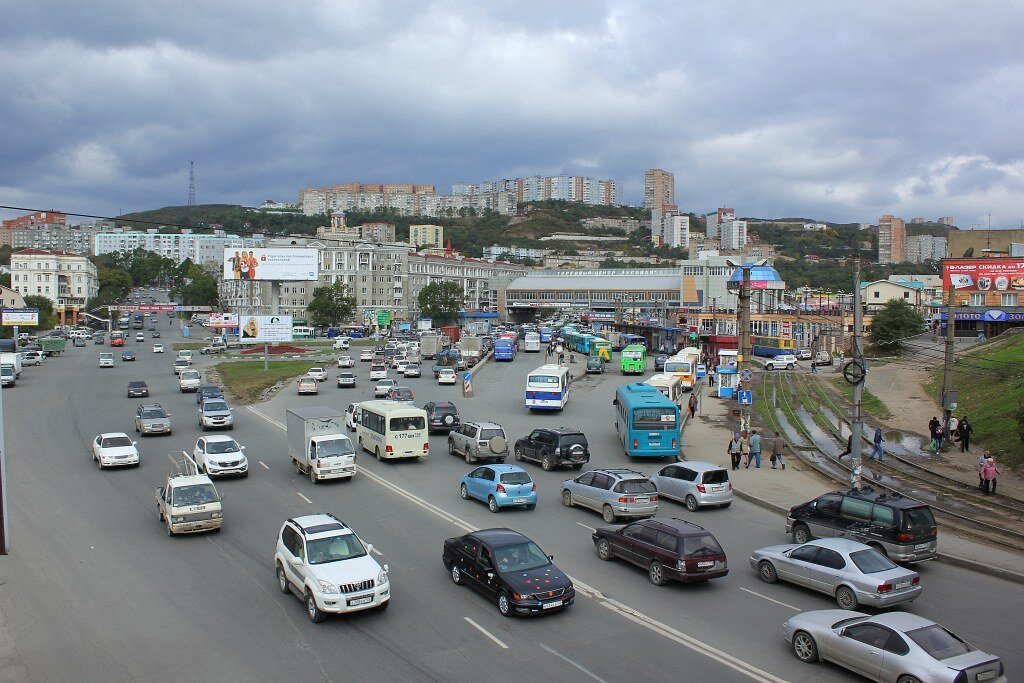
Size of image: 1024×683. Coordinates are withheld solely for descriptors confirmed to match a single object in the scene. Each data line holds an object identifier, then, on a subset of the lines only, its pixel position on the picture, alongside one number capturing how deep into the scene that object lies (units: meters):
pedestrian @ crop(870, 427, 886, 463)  28.00
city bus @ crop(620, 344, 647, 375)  61.41
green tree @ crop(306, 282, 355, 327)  122.81
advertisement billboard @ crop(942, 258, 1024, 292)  76.06
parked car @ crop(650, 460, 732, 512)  20.64
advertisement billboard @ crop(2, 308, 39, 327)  76.49
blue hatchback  19.63
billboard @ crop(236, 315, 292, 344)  69.31
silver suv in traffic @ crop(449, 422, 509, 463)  26.38
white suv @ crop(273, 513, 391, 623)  12.12
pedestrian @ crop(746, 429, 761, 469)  27.08
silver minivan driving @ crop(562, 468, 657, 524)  18.72
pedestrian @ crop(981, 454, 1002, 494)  22.22
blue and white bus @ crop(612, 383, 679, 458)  27.72
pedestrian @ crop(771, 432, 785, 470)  26.94
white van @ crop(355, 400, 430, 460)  26.03
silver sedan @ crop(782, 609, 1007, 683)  9.59
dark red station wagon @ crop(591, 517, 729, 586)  13.98
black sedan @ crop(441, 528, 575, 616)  12.41
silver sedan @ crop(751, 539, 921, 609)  12.90
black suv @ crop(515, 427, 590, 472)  25.62
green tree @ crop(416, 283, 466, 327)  128.50
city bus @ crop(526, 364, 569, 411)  39.62
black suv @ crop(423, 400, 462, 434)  33.38
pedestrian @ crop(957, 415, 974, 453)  29.09
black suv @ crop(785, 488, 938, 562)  15.33
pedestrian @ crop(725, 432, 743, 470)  26.62
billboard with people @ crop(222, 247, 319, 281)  85.62
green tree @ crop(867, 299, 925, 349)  79.00
